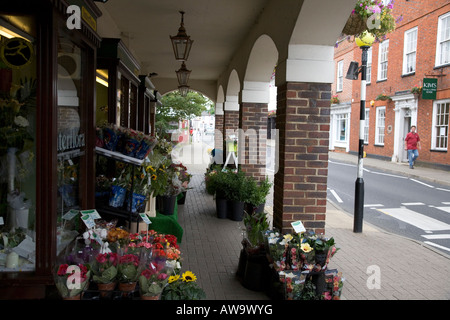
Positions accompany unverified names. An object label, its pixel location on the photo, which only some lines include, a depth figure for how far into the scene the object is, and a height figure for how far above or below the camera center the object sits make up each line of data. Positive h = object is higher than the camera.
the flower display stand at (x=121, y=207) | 3.60 -0.72
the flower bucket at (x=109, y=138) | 3.69 -0.04
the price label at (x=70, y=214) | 2.94 -0.62
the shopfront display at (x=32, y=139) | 2.43 -0.05
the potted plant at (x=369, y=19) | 4.30 +1.37
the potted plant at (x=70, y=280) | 2.38 -0.90
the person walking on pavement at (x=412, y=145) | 15.29 -0.17
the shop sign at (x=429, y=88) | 14.89 +2.00
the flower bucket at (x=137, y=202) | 3.93 -0.68
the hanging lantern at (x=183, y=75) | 8.30 +1.29
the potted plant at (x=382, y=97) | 18.26 +2.00
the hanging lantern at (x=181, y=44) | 5.75 +1.36
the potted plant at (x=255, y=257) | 3.90 -1.21
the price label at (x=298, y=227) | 3.74 -0.85
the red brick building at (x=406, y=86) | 14.96 +2.50
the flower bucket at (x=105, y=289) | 2.50 -0.99
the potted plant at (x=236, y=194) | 6.80 -1.00
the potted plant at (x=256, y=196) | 6.79 -1.02
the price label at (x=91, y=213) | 3.03 -0.62
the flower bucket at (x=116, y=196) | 3.89 -0.62
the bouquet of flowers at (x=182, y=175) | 5.94 -0.66
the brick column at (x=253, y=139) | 7.53 -0.04
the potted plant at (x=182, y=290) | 2.71 -1.08
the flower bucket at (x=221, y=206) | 6.97 -1.24
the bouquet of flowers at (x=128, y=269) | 2.53 -0.87
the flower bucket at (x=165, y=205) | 5.18 -0.92
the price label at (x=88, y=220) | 2.95 -0.66
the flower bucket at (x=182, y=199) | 7.84 -1.29
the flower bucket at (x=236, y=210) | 6.87 -1.29
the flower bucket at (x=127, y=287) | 2.54 -0.99
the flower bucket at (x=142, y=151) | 3.78 -0.16
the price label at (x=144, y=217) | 3.55 -0.75
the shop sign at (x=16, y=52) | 2.46 +0.50
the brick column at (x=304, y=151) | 4.18 -0.14
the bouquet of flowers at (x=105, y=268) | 2.49 -0.87
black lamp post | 6.32 -0.53
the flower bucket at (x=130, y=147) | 3.75 -0.12
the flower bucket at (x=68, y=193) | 2.96 -0.48
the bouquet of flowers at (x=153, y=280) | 2.50 -0.94
